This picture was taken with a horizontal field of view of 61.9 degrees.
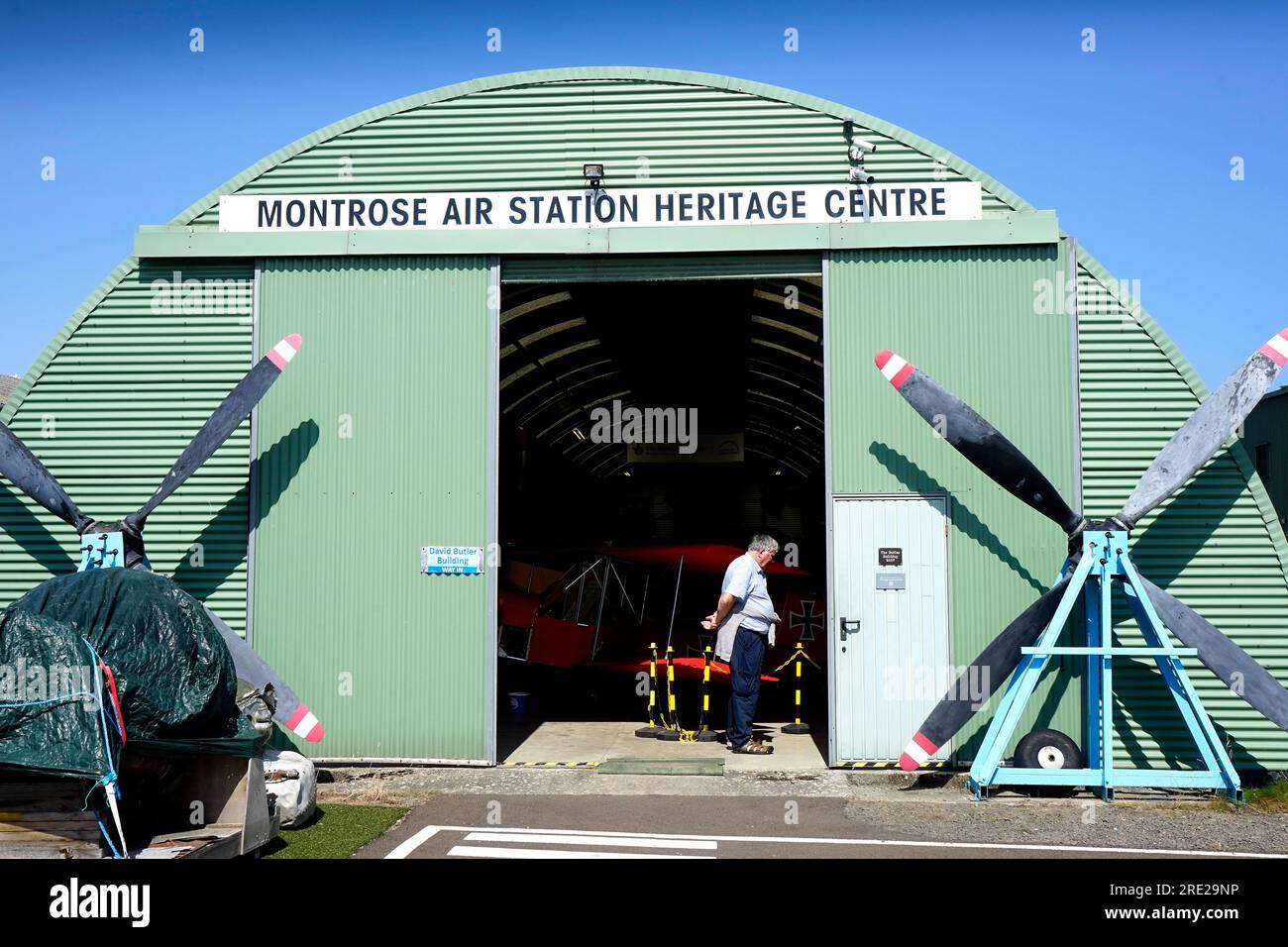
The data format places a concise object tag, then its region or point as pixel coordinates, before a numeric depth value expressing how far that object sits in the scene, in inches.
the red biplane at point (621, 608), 536.1
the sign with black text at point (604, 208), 394.6
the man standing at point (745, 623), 402.0
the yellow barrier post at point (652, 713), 456.4
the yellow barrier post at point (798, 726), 470.3
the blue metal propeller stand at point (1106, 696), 332.5
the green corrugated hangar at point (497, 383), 380.8
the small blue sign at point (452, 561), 394.0
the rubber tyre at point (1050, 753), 345.1
